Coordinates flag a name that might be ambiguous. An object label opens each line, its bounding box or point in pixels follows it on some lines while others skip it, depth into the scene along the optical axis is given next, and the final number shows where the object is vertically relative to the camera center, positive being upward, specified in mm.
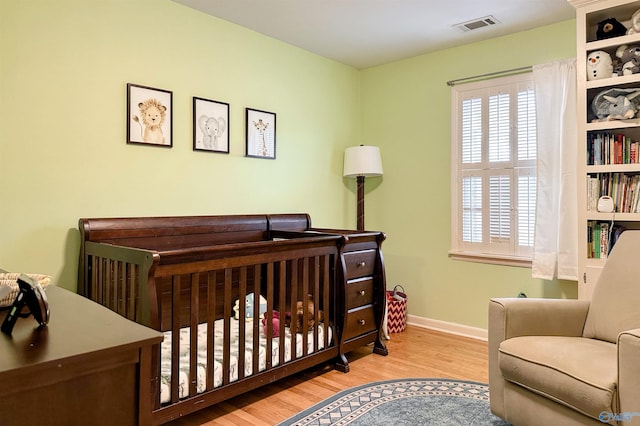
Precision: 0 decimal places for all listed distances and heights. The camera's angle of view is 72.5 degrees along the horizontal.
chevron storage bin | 3635 -836
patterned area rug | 2125 -1000
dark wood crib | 1968 -443
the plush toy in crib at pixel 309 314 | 2673 -617
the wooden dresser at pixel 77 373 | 774 -304
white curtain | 2986 +298
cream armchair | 1530 -563
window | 3299 +362
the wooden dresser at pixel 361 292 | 2822 -528
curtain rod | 3281 +1112
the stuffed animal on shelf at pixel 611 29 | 2598 +1122
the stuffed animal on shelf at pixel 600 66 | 2580 +892
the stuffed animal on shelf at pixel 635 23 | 2500 +1115
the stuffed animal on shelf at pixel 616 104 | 2500 +657
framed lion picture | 2605 +599
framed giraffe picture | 3262 +613
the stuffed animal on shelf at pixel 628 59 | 2502 +913
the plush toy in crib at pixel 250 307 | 2854 -618
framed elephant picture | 2932 +606
